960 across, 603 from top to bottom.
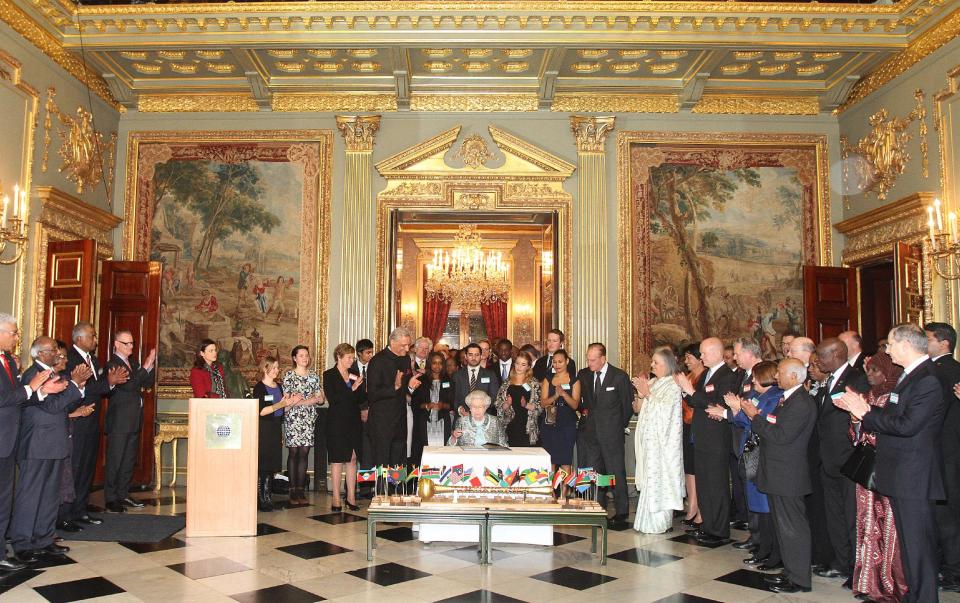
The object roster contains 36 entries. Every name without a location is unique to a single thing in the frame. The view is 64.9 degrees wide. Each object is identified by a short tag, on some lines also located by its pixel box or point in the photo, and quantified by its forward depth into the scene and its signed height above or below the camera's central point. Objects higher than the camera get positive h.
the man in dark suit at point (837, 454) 5.11 -0.76
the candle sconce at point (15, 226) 6.63 +1.02
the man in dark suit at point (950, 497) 5.12 -1.04
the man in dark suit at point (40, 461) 5.48 -0.88
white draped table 5.95 -0.97
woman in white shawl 6.57 -0.95
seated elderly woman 6.44 -0.73
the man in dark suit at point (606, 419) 7.16 -0.73
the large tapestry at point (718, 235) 9.69 +1.41
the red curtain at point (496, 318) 15.78 +0.51
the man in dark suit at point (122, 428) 7.54 -0.87
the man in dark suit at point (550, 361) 8.44 -0.22
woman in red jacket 7.91 -0.36
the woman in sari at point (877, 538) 4.58 -1.21
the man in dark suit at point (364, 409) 7.88 -0.77
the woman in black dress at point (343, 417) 7.75 -0.78
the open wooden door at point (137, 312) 9.00 +0.36
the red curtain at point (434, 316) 16.08 +0.56
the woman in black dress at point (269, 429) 7.73 -0.91
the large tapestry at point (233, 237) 9.66 +1.36
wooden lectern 6.32 -1.06
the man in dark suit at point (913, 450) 4.23 -0.61
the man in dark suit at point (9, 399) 5.08 -0.39
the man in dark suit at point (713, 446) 6.33 -0.88
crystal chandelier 13.90 +1.27
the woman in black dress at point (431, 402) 8.57 -0.68
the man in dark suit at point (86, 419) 6.91 -0.73
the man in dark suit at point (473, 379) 8.20 -0.40
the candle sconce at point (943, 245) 6.88 +0.93
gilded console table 8.90 -1.09
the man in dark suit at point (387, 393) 7.67 -0.52
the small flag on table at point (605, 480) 5.83 -1.07
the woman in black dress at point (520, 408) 7.86 -0.68
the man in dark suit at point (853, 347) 6.12 -0.03
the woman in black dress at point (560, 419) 7.84 -0.80
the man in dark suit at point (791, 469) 4.87 -0.82
